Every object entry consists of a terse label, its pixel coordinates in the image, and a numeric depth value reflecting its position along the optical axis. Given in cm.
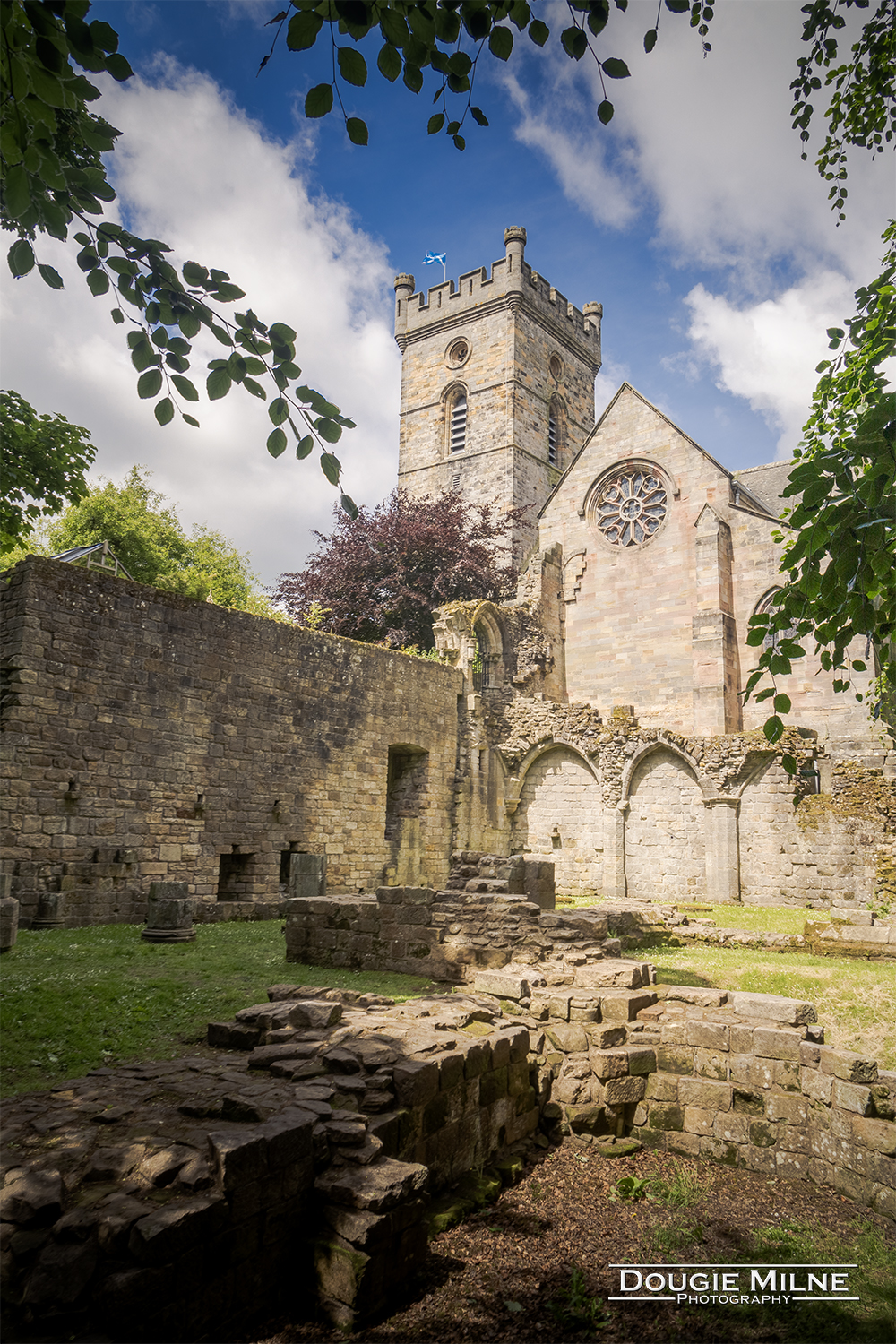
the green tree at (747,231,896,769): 363
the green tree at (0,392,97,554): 1230
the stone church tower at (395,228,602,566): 3503
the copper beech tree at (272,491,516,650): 2645
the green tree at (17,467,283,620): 2978
